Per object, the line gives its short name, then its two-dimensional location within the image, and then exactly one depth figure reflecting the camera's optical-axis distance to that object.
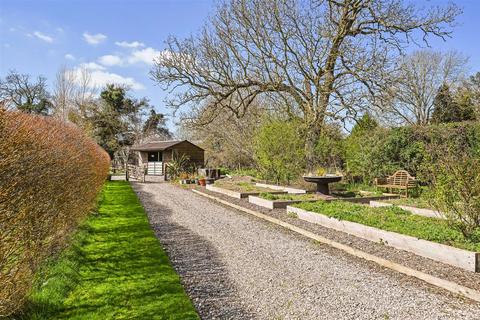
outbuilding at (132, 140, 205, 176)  31.27
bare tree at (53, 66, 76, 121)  34.45
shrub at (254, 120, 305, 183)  16.56
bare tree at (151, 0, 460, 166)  16.97
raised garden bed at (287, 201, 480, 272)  5.37
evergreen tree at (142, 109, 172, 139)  46.81
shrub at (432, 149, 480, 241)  6.03
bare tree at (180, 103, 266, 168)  25.38
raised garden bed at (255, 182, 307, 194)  14.73
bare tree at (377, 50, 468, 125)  30.34
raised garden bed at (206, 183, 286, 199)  14.09
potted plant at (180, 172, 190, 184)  22.64
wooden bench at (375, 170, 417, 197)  13.55
